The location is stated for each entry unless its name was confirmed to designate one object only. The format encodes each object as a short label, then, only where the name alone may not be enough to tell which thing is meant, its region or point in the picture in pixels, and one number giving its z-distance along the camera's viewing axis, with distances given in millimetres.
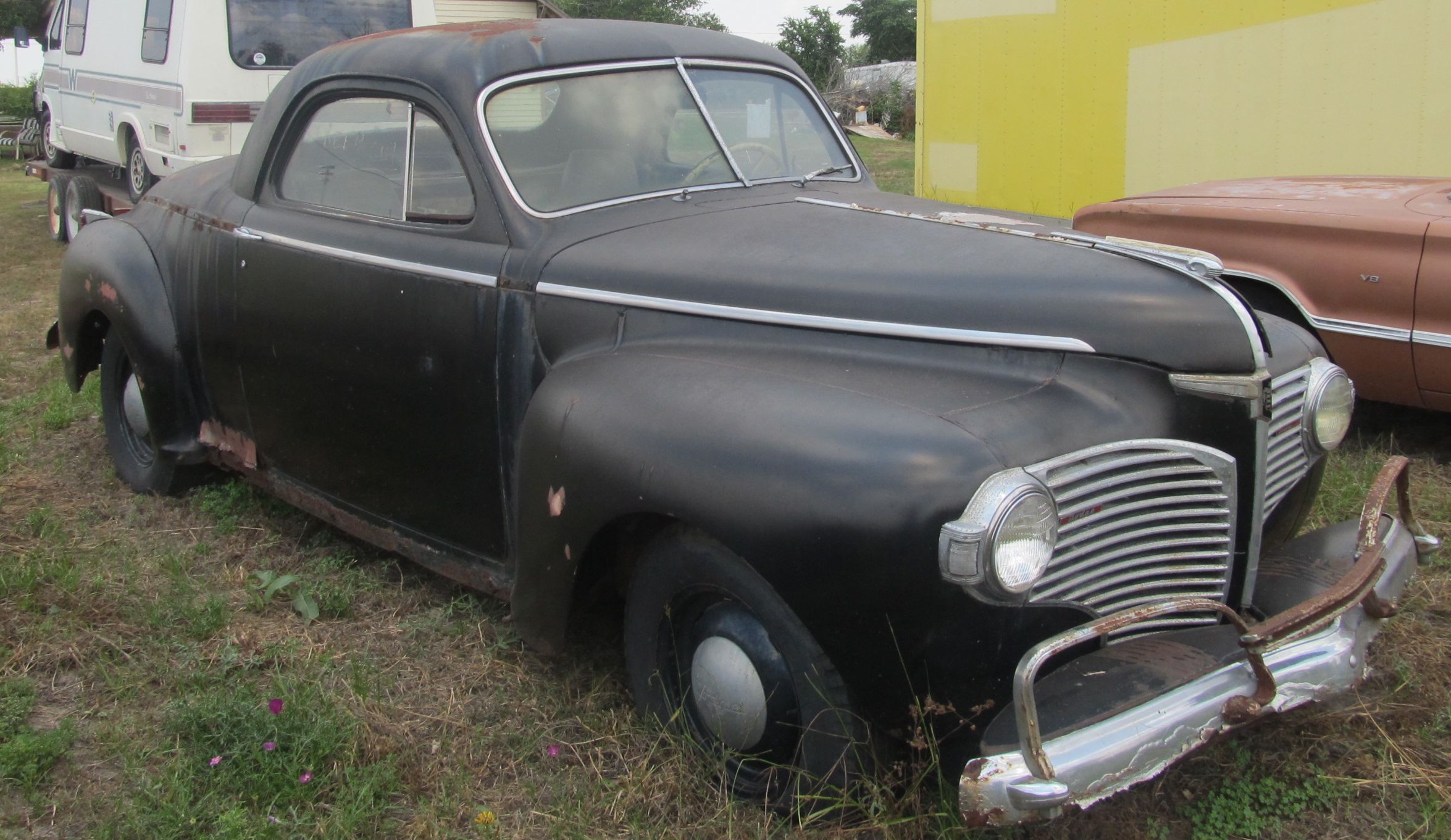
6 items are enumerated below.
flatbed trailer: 10156
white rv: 8039
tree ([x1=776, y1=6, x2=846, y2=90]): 33156
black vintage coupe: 2102
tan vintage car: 4043
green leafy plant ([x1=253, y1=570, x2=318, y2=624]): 3465
